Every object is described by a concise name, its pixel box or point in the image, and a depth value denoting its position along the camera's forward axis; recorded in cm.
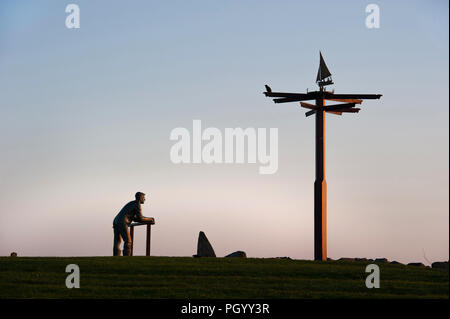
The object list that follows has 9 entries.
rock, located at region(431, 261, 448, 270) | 2510
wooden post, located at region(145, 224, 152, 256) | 2694
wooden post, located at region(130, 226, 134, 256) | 2726
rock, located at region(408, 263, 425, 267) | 2681
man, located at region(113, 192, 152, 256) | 2658
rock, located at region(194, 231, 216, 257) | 2630
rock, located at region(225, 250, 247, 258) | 2782
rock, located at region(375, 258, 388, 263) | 2917
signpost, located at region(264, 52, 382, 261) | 2752
